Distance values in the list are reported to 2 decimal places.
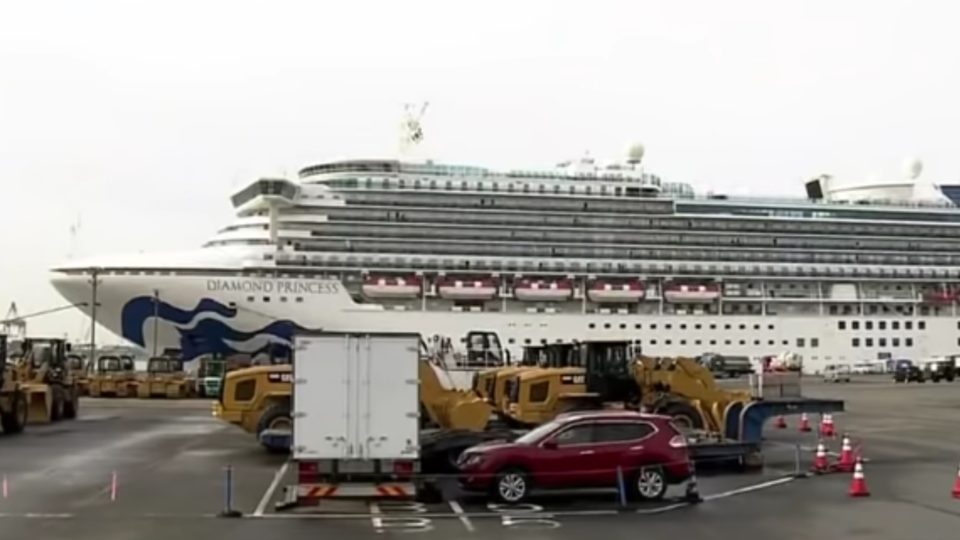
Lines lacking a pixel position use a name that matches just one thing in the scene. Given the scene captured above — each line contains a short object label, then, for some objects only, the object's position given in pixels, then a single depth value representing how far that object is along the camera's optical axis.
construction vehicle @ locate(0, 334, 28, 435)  30.70
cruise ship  67.75
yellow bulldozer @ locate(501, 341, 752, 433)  25.92
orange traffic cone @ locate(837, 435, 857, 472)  20.77
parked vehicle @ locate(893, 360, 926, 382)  70.38
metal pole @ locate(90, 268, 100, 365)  68.62
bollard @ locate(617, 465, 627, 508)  16.14
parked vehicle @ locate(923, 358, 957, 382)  72.22
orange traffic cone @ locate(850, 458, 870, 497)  17.20
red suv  16.27
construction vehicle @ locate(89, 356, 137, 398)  56.91
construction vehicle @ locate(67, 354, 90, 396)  58.47
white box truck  15.44
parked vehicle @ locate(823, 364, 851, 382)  71.69
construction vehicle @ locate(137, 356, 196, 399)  56.16
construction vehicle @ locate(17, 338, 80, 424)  35.34
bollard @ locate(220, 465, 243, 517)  15.25
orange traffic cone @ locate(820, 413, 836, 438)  28.61
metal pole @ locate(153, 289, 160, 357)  67.44
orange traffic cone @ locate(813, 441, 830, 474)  20.62
